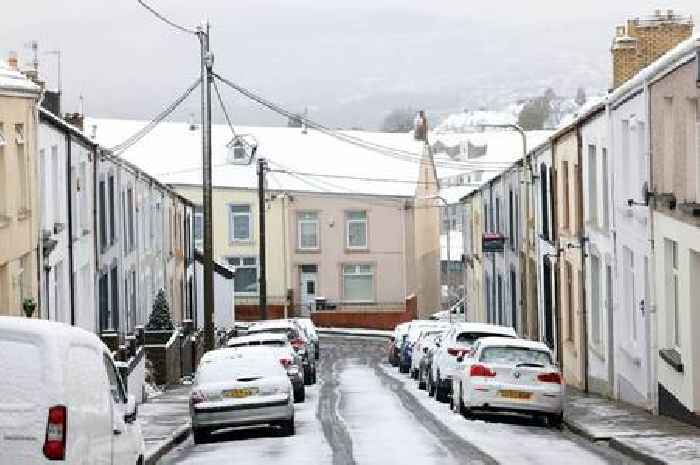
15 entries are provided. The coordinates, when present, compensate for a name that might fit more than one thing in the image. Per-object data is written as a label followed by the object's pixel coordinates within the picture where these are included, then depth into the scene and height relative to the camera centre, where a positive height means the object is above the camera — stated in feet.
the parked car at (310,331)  179.26 -7.73
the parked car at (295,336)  139.23 -6.32
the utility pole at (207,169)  123.75 +7.46
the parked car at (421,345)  148.66 -7.81
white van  38.78 -3.19
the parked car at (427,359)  128.06 -7.97
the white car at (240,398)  83.51 -6.92
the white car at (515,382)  90.74 -6.88
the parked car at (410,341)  167.53 -8.49
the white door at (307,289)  276.70 -4.33
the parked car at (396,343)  186.94 -9.72
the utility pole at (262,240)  192.03 +2.95
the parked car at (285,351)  113.08 -6.19
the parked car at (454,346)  111.24 -5.91
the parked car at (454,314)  242.91 -8.42
